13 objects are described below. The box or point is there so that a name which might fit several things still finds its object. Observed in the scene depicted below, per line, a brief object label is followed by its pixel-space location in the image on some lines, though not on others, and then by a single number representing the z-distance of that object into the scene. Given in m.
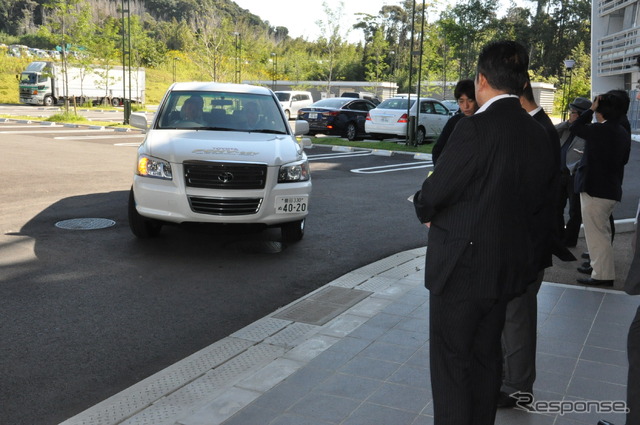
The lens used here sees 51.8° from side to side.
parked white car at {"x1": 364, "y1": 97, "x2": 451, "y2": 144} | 23.55
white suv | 7.18
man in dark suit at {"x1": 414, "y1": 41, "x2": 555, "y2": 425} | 2.66
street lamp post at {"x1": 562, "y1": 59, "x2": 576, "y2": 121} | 40.07
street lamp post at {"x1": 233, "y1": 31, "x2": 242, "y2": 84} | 50.62
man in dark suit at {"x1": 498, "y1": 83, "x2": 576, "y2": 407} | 3.75
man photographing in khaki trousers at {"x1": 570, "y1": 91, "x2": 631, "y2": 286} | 6.14
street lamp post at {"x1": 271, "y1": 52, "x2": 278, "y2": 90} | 62.08
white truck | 44.41
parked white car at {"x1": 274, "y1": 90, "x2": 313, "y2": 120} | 38.59
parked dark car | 25.86
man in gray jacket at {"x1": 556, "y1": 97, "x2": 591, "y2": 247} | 7.06
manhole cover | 8.45
